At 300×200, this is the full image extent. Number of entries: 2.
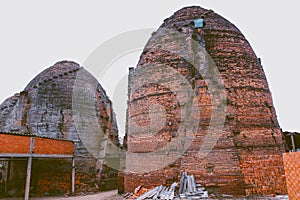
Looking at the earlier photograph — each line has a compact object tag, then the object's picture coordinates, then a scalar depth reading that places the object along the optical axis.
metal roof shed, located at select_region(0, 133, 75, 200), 11.30
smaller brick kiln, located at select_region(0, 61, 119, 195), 16.27
